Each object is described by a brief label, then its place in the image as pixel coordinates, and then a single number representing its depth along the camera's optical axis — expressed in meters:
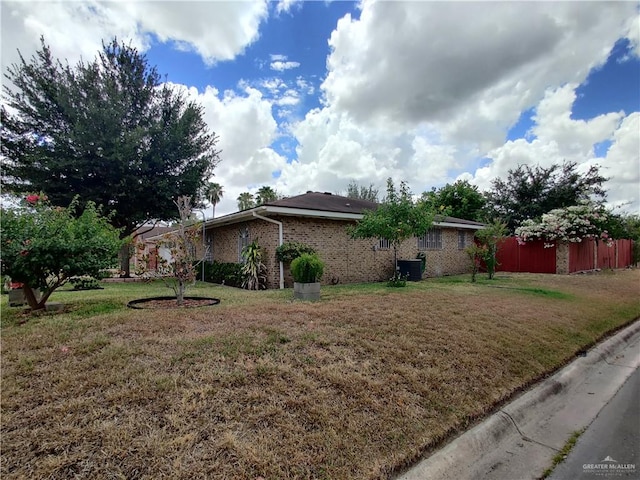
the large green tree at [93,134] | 13.78
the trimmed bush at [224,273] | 11.45
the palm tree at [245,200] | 38.19
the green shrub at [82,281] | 5.97
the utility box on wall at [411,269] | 13.08
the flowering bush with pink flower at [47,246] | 5.00
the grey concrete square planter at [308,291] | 7.64
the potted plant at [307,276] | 7.71
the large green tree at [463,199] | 28.47
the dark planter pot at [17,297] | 6.51
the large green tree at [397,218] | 10.32
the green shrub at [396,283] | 10.50
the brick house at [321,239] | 10.79
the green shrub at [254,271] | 10.45
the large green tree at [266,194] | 36.09
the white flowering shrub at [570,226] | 17.31
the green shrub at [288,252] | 10.52
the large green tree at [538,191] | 23.09
